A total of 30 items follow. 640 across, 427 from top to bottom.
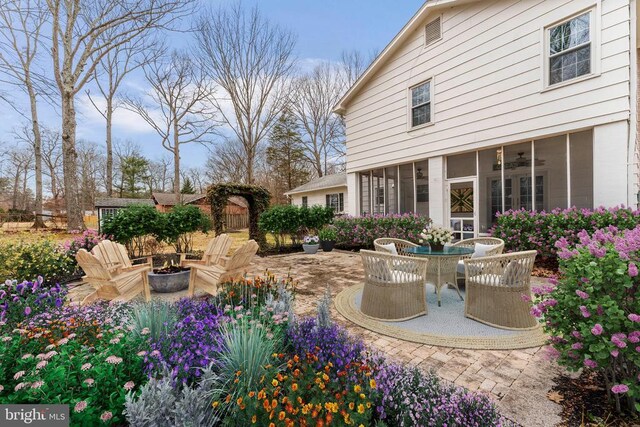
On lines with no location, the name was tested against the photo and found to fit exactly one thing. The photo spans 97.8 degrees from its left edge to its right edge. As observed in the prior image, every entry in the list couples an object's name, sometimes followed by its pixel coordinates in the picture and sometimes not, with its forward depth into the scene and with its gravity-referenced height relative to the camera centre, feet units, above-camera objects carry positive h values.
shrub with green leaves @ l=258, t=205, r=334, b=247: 32.94 -1.17
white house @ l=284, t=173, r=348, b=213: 50.37 +3.48
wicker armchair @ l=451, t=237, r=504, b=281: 14.14 -2.25
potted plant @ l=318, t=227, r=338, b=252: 33.37 -3.37
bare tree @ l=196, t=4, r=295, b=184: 46.88 +26.34
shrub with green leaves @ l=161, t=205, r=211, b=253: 27.02 -1.03
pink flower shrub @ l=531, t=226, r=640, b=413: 5.44 -2.28
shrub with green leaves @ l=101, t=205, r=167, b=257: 24.07 -0.98
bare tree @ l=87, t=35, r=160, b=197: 54.35 +27.40
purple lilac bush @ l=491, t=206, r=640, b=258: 16.79 -1.27
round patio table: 13.94 -2.59
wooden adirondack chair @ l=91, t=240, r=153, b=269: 15.84 -2.36
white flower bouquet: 14.79 -1.61
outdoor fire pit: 17.46 -4.18
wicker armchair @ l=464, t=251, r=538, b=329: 10.86 -3.31
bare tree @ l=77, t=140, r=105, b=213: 86.74 +14.99
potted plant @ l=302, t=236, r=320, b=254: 32.50 -3.97
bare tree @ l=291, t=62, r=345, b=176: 71.26 +25.58
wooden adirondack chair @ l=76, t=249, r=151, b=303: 12.85 -3.34
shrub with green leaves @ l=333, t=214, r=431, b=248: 28.19 -2.04
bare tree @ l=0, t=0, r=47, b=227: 30.73 +22.95
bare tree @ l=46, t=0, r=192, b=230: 33.35 +23.26
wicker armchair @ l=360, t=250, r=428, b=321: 11.91 -3.35
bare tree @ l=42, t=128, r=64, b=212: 77.25 +15.47
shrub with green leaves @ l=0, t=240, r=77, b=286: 16.35 -2.90
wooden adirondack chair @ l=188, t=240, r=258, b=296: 14.78 -3.36
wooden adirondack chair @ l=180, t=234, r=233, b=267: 19.57 -2.76
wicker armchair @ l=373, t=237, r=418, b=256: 17.11 -2.21
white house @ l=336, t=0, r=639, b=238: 17.83 +7.87
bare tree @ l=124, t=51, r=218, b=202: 54.29 +22.89
